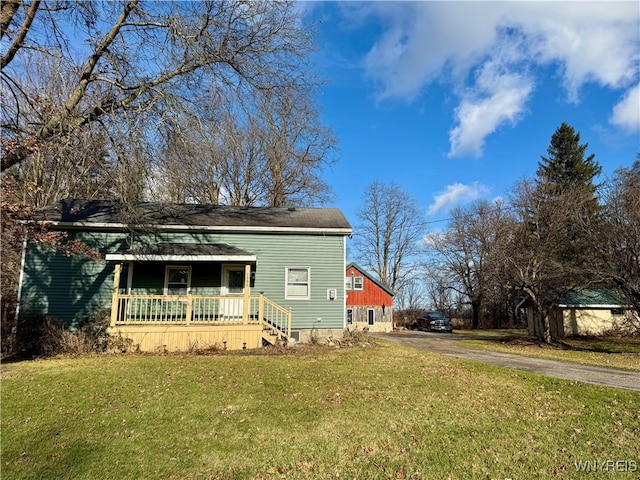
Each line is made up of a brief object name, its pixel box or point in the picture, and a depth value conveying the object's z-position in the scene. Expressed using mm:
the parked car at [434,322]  30641
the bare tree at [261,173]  26188
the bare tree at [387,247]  43250
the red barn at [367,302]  29750
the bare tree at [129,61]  8939
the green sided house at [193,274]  11570
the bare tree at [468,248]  32688
